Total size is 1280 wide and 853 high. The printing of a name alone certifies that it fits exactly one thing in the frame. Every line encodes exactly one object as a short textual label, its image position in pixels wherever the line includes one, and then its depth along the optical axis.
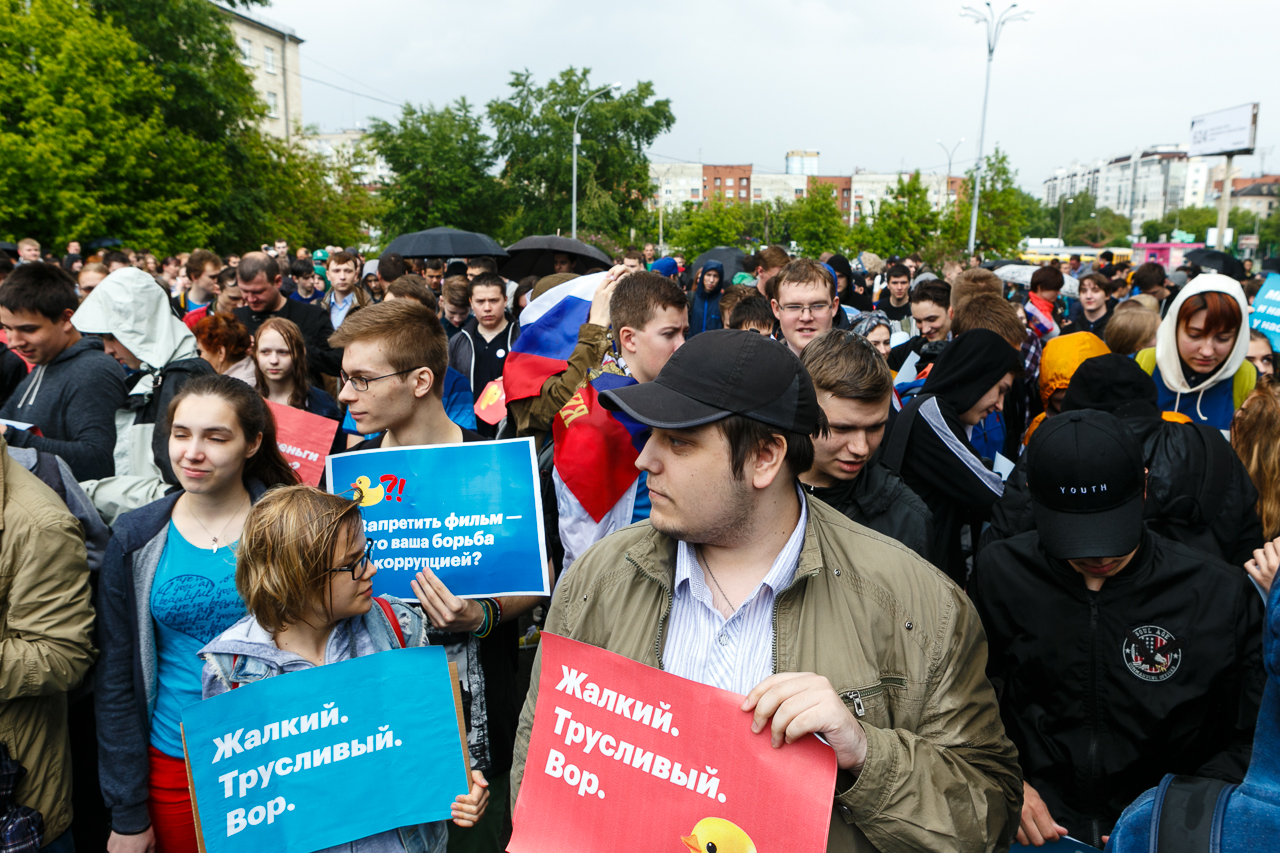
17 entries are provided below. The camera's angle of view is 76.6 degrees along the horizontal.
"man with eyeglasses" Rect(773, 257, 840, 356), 4.83
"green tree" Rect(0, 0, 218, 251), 21.47
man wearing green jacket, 1.64
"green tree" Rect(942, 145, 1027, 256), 36.84
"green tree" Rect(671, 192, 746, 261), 38.81
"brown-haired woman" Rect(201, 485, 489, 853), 2.20
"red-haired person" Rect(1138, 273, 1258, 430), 4.18
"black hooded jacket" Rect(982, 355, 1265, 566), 2.82
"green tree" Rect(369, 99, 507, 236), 48.09
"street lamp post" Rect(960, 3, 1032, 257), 31.69
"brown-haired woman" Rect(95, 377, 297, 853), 2.50
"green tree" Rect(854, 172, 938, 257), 32.28
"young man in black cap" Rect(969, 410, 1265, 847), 2.21
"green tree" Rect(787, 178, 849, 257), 40.62
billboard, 42.28
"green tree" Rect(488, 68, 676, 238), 50.84
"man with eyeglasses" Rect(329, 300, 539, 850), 2.90
